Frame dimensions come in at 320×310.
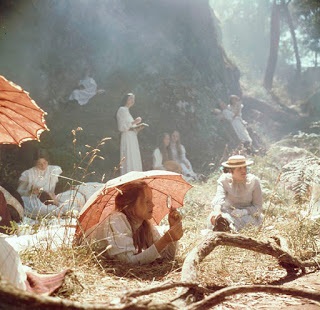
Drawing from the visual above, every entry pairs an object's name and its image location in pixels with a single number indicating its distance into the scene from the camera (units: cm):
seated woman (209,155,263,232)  511
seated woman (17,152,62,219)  690
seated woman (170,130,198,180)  1259
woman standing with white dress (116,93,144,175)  1070
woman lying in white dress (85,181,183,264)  330
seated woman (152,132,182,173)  1159
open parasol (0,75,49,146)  279
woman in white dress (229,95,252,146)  1606
